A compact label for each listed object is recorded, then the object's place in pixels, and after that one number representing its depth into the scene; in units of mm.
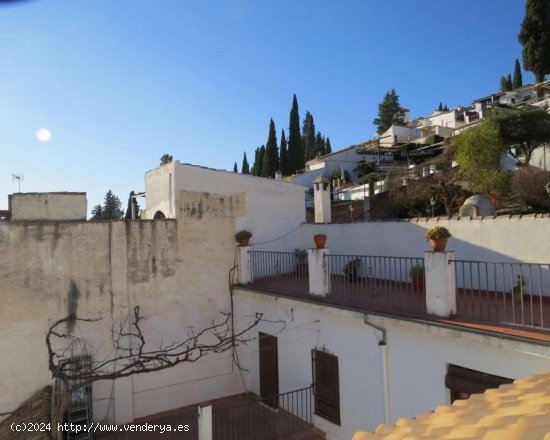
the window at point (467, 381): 5711
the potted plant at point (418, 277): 8625
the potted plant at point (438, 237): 6535
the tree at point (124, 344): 9594
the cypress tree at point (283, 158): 44344
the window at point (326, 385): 8461
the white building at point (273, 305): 6535
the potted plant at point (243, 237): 11719
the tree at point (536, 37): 32188
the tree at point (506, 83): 49331
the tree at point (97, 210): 48869
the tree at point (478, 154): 20047
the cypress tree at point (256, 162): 49875
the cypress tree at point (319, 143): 57188
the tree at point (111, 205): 48094
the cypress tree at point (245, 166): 54938
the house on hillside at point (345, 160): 39188
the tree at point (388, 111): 57469
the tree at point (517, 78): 47331
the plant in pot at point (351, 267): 10411
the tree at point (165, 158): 39900
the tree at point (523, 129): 22562
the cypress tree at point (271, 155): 44719
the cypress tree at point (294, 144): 44219
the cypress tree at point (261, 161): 47500
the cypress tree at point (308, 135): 57656
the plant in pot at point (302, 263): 12344
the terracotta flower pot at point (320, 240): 8945
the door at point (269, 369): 10375
